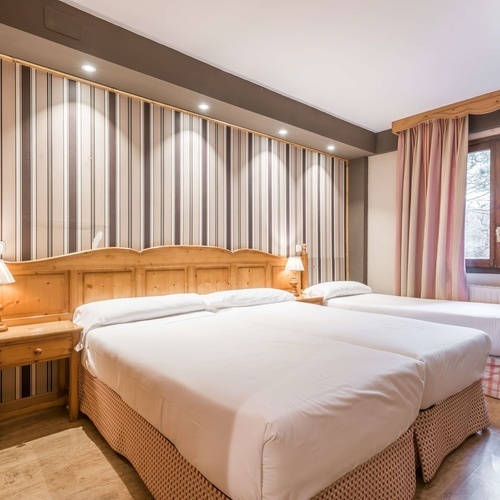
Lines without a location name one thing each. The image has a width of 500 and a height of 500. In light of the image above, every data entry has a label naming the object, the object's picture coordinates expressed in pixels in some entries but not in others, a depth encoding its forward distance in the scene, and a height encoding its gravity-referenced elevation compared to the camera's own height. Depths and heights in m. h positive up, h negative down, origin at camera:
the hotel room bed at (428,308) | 2.74 -0.58
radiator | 3.62 -0.50
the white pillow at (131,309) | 2.32 -0.46
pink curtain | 3.78 +0.41
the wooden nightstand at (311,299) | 3.71 -0.57
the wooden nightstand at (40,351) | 2.09 -0.66
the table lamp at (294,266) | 3.85 -0.23
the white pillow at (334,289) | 3.94 -0.50
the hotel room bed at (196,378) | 1.26 -0.54
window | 3.73 +0.43
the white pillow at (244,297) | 2.98 -0.47
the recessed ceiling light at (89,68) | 2.48 +1.24
